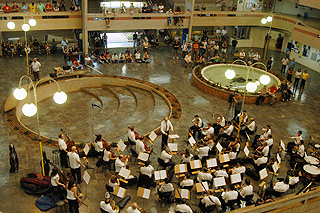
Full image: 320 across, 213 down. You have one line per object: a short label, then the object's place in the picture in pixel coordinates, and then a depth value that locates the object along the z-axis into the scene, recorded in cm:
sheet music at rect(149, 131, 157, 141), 1466
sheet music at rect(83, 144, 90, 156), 1345
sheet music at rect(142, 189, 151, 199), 1110
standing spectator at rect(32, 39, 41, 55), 2834
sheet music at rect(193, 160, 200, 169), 1289
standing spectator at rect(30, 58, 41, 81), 2150
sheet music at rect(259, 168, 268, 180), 1264
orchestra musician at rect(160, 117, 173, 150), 1555
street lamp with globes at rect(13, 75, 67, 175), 1062
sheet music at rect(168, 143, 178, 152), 1399
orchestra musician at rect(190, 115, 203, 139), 1650
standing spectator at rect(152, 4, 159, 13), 2995
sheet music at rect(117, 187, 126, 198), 1120
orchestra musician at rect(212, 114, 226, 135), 1681
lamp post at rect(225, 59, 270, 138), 1320
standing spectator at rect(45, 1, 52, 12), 2639
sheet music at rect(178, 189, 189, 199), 1148
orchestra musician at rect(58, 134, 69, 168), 1348
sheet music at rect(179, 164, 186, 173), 1259
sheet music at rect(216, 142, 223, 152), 1411
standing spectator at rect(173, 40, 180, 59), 2870
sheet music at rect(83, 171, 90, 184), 1168
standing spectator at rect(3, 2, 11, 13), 2509
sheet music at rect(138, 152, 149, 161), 1302
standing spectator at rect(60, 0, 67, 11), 2742
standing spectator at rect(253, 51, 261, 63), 2771
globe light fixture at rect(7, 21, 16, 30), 2197
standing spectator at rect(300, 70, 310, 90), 2284
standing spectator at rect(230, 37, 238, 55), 3117
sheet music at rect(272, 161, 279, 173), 1315
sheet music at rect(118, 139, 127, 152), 1392
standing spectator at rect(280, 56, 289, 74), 2606
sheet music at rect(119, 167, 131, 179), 1212
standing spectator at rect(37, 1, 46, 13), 2605
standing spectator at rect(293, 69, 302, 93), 2272
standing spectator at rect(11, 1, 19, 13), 2534
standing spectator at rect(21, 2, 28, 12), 2567
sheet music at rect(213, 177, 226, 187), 1201
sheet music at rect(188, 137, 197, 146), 1453
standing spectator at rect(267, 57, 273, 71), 2635
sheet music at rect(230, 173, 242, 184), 1234
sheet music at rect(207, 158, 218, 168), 1309
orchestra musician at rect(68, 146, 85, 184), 1249
